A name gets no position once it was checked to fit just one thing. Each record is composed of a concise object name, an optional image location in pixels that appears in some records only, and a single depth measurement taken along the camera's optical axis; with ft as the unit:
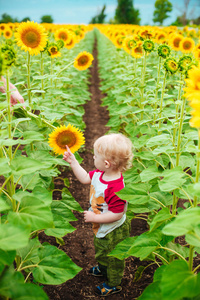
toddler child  7.22
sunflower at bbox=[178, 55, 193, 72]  7.80
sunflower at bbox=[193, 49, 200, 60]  12.54
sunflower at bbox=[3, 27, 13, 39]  28.45
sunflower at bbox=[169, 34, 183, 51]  19.21
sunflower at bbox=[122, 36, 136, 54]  17.79
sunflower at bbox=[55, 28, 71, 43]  16.57
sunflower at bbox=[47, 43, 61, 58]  11.59
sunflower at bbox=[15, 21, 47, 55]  9.79
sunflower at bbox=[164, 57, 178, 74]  8.48
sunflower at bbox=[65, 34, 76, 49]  17.20
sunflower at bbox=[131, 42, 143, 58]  15.63
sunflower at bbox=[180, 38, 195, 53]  18.66
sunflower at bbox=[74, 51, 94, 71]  13.29
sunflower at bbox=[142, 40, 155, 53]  11.71
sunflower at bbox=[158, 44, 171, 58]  10.13
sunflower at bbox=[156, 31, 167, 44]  22.08
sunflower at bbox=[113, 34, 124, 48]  21.55
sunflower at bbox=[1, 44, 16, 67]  6.12
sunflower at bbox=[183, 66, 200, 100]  4.61
